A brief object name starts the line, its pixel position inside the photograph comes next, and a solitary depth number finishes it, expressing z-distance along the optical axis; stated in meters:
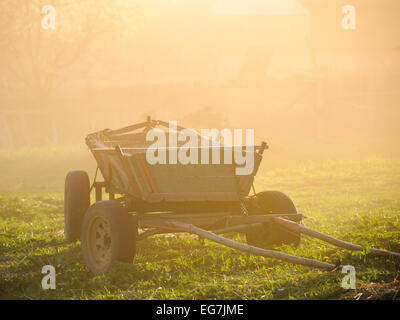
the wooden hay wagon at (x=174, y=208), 11.49
